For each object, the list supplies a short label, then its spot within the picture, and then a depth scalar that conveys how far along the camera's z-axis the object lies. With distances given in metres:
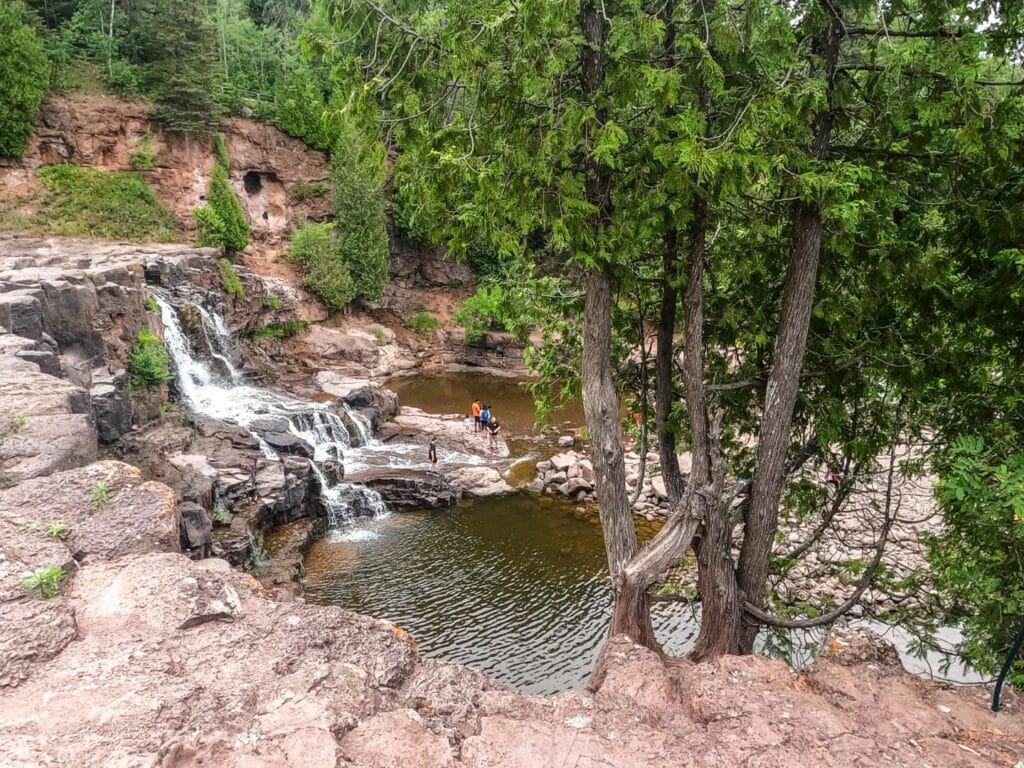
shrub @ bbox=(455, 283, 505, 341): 30.59
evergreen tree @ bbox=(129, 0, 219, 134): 27.06
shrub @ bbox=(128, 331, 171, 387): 15.62
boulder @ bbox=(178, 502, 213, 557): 10.40
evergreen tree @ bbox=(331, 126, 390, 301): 29.77
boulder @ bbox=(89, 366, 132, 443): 12.26
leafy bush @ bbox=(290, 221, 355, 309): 29.12
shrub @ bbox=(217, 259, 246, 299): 24.44
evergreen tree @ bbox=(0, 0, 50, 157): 23.70
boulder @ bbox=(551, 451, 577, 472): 17.31
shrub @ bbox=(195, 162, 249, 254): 27.53
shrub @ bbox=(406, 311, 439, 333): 33.28
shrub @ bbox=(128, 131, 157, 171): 27.55
